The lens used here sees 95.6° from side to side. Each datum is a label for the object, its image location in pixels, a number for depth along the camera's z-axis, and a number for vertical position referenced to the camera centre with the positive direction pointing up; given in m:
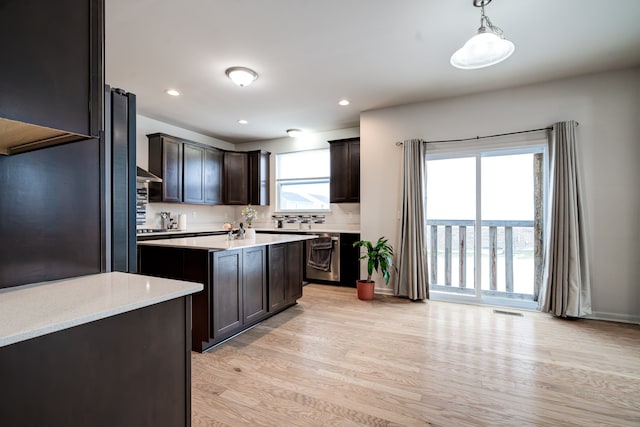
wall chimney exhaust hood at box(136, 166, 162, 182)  3.74 +0.54
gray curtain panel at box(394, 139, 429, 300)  3.92 -0.11
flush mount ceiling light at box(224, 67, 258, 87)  3.13 +1.56
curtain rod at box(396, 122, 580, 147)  3.50 +1.02
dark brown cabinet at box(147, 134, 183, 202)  4.61 +0.84
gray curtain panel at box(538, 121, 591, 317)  3.20 -0.24
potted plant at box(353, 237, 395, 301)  3.94 -0.64
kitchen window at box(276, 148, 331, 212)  5.64 +0.72
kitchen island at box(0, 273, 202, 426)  0.77 -0.42
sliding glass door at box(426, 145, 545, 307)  3.83 -0.14
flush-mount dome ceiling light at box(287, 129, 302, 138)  5.39 +1.59
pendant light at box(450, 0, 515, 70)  2.07 +1.23
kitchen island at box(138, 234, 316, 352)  2.49 -0.55
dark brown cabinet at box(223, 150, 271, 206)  5.82 +0.81
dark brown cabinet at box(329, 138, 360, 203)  4.90 +0.78
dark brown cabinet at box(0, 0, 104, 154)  0.84 +0.46
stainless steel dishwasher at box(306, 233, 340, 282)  4.77 -0.79
